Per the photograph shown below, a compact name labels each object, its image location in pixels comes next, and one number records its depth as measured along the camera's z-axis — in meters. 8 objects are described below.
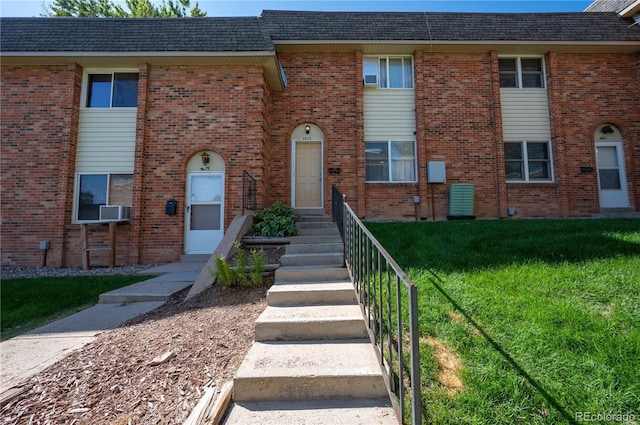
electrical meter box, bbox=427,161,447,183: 8.80
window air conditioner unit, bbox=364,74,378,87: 9.27
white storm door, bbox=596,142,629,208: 9.07
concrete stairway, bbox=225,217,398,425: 2.04
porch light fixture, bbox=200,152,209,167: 8.06
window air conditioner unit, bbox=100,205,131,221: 7.57
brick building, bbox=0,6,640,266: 7.93
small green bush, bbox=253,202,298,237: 6.03
